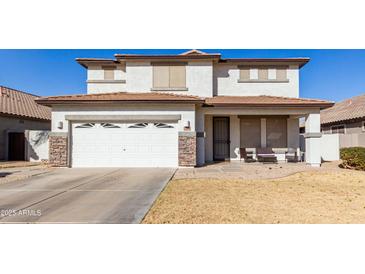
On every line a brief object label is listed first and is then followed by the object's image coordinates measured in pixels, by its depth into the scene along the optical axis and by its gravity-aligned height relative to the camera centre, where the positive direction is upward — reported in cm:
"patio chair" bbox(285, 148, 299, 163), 1375 -93
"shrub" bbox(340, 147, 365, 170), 1094 -87
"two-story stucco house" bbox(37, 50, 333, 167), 1188 +155
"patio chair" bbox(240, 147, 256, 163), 1378 -94
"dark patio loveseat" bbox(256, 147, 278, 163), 1350 -90
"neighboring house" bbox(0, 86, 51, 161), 1623 +163
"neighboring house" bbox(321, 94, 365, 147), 1664 +183
